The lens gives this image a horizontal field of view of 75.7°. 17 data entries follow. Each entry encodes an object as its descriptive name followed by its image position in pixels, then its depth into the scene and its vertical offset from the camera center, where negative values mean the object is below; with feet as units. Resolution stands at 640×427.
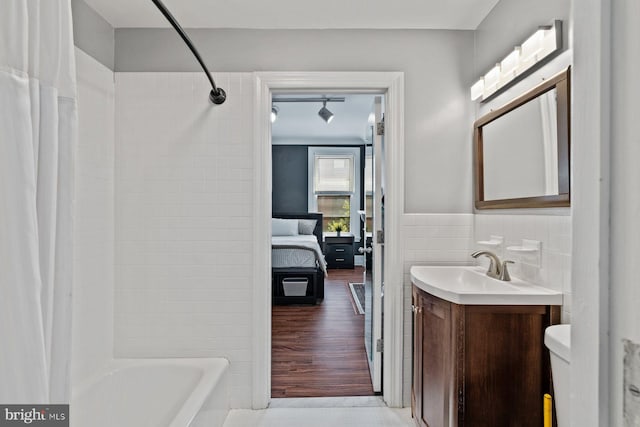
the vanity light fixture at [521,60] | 5.88 +2.49
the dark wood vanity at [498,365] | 5.64 -2.10
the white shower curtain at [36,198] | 2.15 +0.07
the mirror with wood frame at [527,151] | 5.77 +1.05
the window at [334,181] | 26.30 +2.03
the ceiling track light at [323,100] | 15.75 +4.47
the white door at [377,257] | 9.08 -1.01
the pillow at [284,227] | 23.57 -0.84
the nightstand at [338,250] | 25.58 -2.32
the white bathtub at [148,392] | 7.18 -3.39
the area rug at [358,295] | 16.18 -3.67
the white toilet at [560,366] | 4.19 -1.64
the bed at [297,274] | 16.79 -2.52
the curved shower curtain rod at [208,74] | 5.78 +2.60
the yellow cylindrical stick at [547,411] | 4.88 -2.36
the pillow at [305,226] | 24.67 -0.80
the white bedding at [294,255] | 16.98 -1.76
